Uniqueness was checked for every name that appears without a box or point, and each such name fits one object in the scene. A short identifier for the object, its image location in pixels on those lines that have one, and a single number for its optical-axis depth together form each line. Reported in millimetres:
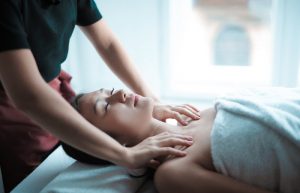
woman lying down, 1088
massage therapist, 1007
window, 2258
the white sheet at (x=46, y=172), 1352
